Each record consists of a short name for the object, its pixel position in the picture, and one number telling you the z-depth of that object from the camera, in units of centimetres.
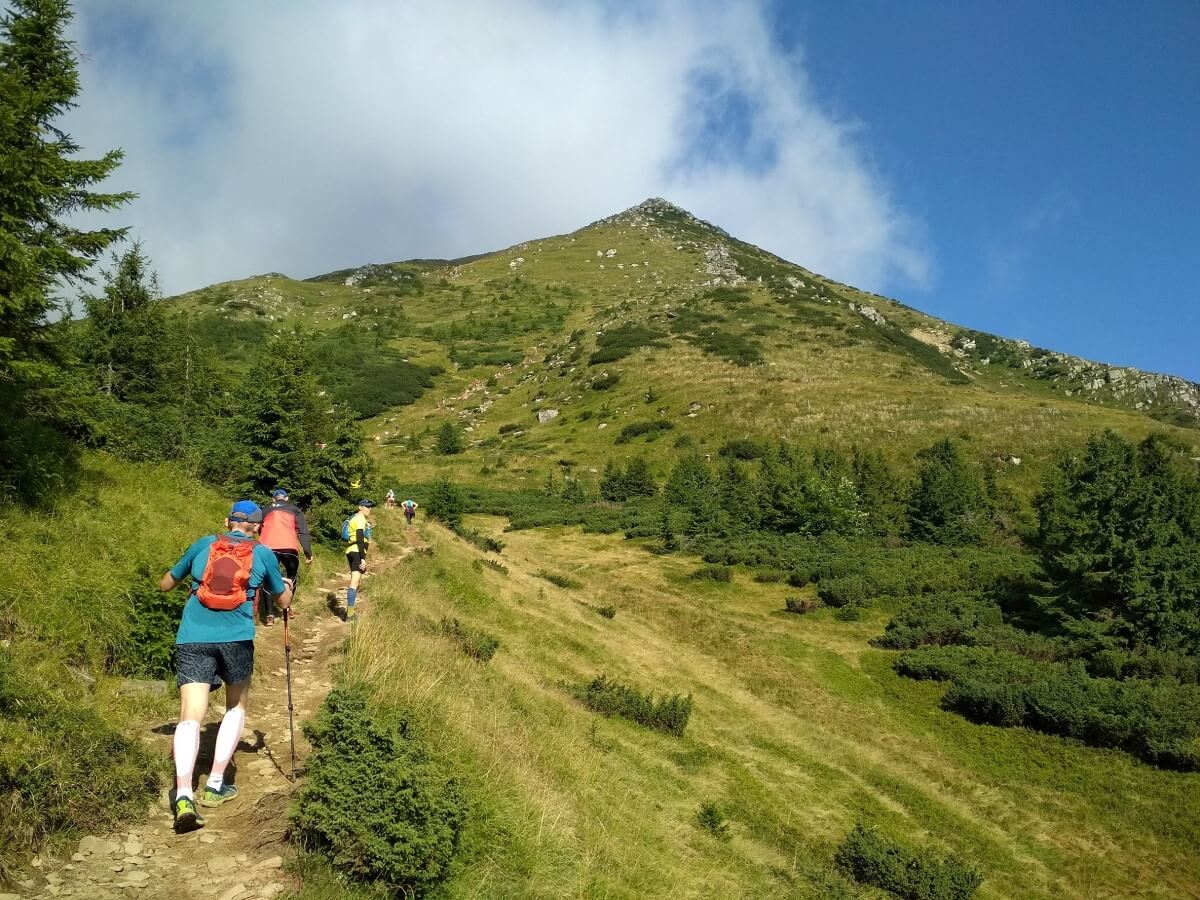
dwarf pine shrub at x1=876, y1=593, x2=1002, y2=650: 2611
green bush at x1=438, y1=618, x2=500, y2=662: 1420
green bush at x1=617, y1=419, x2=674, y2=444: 6838
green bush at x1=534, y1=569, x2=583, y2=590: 3193
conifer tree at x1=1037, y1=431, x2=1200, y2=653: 2139
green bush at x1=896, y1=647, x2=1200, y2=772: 1748
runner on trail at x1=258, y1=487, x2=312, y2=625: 966
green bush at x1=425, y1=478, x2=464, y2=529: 3603
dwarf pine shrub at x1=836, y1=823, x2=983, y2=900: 1175
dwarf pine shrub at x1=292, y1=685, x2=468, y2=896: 520
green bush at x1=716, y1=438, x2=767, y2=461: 6166
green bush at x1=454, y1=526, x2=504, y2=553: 3310
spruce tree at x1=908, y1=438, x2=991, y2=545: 4212
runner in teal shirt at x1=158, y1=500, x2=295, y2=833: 518
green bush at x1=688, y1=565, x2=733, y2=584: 3506
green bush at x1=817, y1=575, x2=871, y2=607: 3078
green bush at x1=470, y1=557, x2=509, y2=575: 2447
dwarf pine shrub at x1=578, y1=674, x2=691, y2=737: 1590
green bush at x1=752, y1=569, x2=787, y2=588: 3509
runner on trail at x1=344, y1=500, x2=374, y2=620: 1277
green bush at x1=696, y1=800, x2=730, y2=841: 1112
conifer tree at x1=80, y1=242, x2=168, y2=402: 2509
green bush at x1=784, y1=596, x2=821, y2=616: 3033
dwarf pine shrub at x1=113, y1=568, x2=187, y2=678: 751
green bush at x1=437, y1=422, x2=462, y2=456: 7256
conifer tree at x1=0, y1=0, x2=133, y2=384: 935
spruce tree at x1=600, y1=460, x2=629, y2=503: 5678
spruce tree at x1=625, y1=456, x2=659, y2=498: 5709
